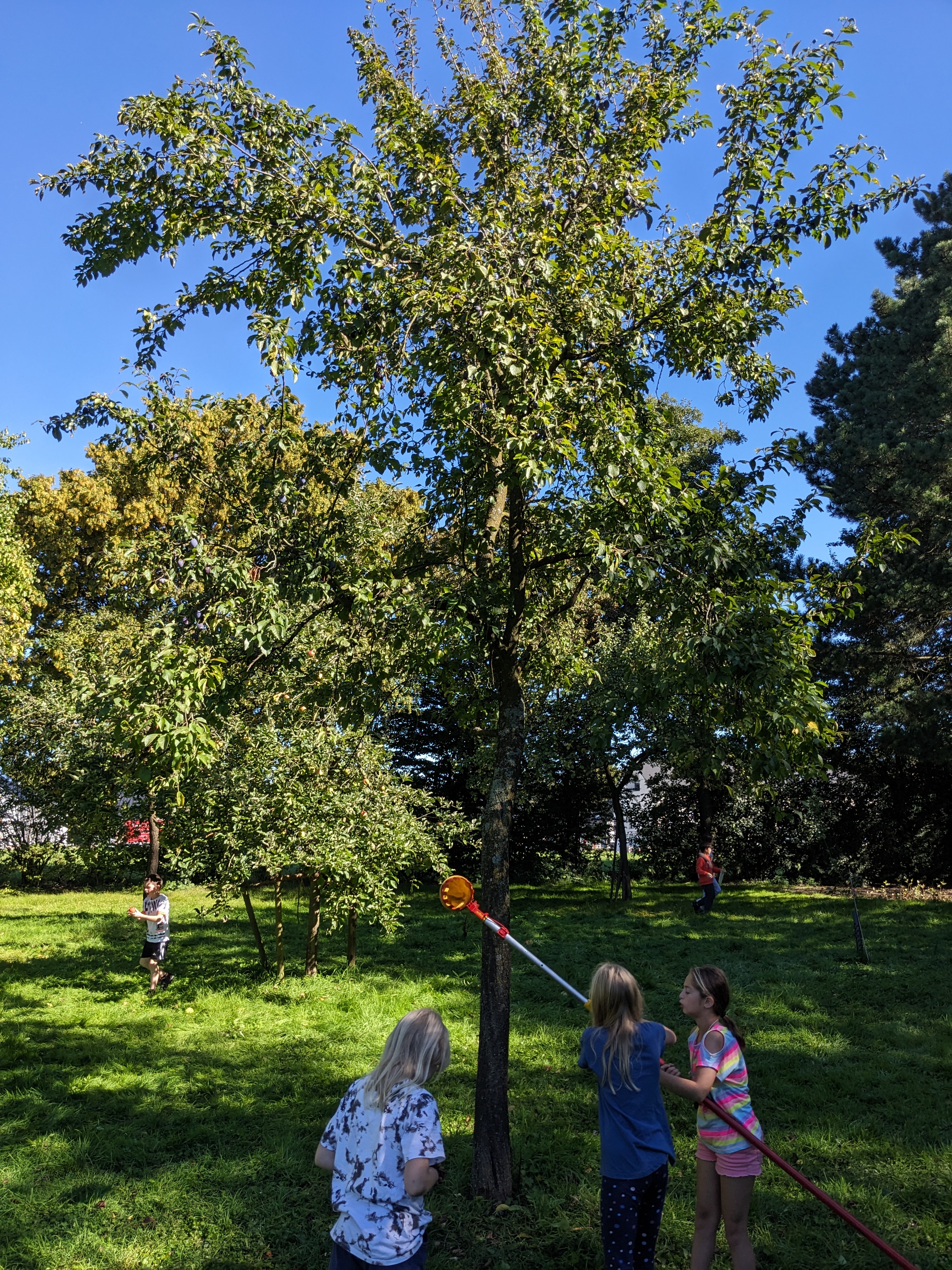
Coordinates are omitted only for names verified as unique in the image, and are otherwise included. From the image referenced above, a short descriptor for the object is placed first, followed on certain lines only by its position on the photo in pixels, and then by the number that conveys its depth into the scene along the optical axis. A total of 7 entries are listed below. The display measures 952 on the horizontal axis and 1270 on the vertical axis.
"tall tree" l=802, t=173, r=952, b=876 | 15.86
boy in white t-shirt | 11.44
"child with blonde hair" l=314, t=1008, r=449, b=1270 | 2.90
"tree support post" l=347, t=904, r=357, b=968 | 12.41
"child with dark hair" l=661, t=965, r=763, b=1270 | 4.04
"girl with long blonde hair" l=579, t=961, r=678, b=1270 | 3.73
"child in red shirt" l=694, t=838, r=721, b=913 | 16.70
